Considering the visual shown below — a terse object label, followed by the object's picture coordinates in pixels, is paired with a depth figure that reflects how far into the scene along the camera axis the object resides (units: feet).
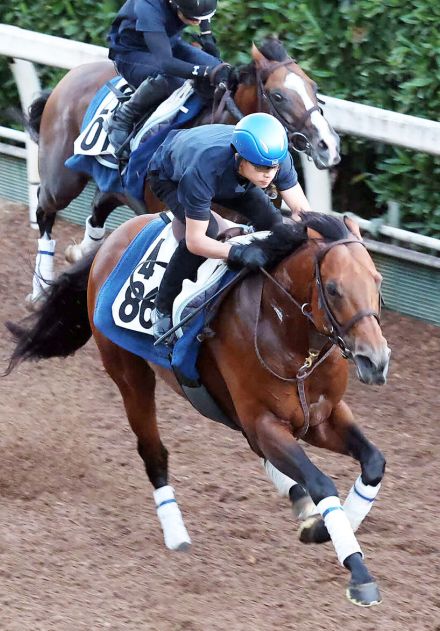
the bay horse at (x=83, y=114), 46.83
